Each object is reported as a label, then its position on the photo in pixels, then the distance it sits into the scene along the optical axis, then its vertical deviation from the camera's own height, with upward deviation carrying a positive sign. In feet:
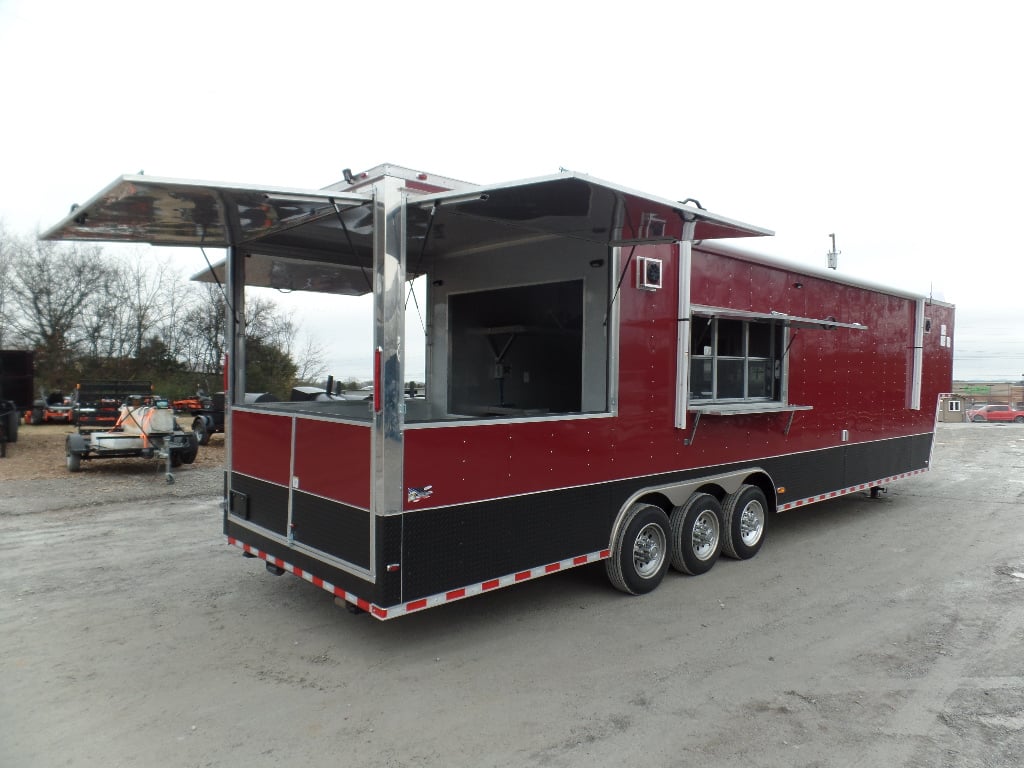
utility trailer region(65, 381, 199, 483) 37.22 -3.69
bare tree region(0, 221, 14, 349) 81.71 +10.67
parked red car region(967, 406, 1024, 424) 118.21 -5.84
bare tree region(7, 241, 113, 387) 82.94 +8.43
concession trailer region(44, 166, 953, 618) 12.89 -0.39
